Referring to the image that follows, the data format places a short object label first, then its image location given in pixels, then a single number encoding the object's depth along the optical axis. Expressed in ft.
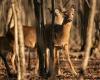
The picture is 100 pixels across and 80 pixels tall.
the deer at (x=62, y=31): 71.20
